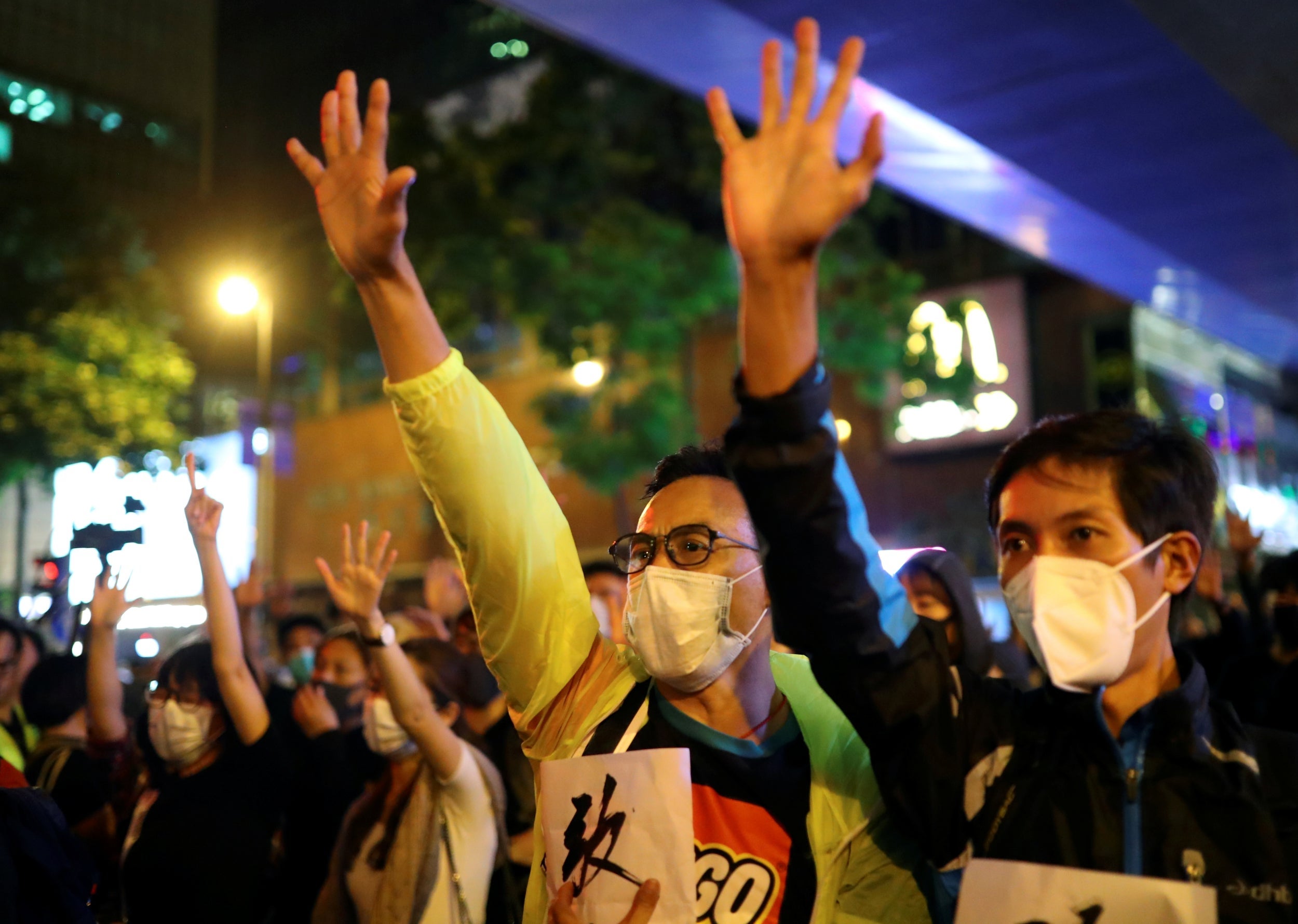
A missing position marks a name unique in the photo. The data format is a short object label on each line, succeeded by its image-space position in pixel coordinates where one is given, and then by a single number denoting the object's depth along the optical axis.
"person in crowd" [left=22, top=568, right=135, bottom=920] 4.53
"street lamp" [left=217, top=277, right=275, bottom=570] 15.11
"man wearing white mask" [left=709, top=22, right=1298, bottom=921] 1.77
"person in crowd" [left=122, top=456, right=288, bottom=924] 3.92
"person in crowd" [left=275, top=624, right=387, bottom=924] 4.45
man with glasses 2.19
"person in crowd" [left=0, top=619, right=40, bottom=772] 5.42
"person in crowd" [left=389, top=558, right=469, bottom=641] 6.76
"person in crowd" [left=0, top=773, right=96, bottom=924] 2.85
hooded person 3.91
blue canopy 4.80
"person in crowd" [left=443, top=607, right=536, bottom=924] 4.17
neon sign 19.61
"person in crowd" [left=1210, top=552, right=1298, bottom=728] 4.46
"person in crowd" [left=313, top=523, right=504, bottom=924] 3.58
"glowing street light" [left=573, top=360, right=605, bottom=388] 16.19
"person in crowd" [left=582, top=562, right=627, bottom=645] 5.54
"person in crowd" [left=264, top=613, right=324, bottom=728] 7.71
